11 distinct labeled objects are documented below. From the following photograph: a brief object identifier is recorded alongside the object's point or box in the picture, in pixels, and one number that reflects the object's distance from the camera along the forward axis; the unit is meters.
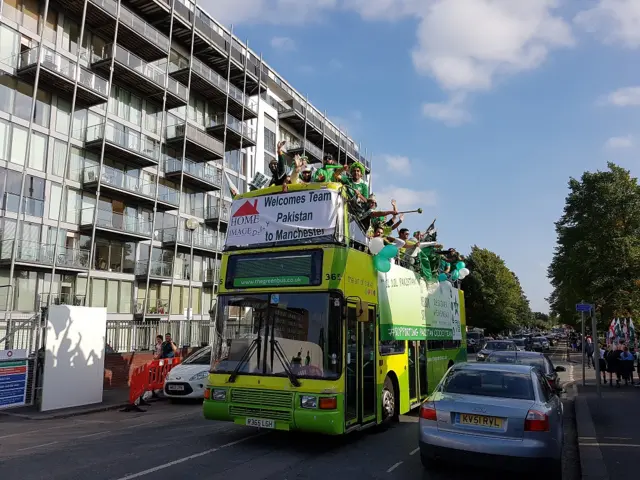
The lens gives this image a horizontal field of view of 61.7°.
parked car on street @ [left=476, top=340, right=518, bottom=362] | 25.67
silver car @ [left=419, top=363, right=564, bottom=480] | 6.10
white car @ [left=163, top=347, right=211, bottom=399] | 14.10
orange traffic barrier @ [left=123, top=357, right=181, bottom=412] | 13.41
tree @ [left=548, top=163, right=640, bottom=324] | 38.16
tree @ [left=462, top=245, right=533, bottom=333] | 66.75
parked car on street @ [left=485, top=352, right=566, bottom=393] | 12.43
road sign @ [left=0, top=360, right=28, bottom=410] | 12.66
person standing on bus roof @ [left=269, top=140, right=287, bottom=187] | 9.77
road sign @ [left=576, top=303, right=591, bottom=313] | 14.22
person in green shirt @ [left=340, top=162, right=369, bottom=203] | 9.80
